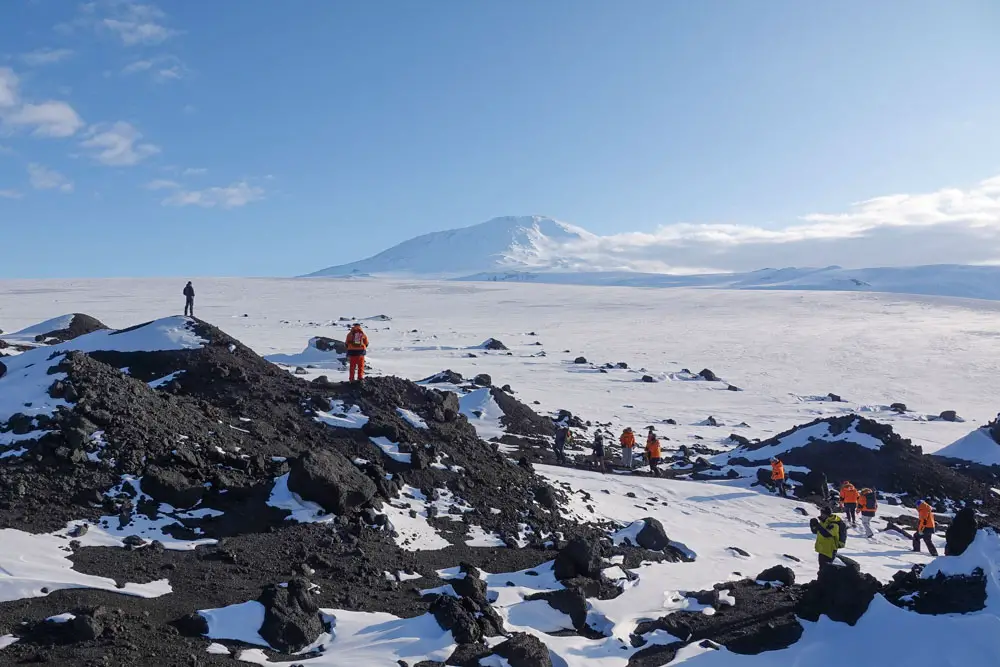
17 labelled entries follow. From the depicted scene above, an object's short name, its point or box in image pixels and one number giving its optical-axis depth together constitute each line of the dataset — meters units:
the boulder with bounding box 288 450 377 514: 10.18
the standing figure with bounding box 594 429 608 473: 18.19
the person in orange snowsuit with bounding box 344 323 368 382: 16.27
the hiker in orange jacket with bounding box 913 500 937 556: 13.77
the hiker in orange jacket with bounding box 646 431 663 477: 17.67
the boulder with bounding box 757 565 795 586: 10.44
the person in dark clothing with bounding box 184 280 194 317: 25.51
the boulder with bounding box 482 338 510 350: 40.00
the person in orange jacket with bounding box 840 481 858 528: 15.42
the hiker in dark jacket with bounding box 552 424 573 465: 17.89
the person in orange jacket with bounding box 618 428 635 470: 18.69
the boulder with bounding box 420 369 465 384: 25.55
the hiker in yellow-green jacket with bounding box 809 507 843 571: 10.60
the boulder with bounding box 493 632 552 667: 6.89
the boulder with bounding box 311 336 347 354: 29.89
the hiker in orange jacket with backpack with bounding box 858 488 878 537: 14.79
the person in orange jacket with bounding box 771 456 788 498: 17.23
